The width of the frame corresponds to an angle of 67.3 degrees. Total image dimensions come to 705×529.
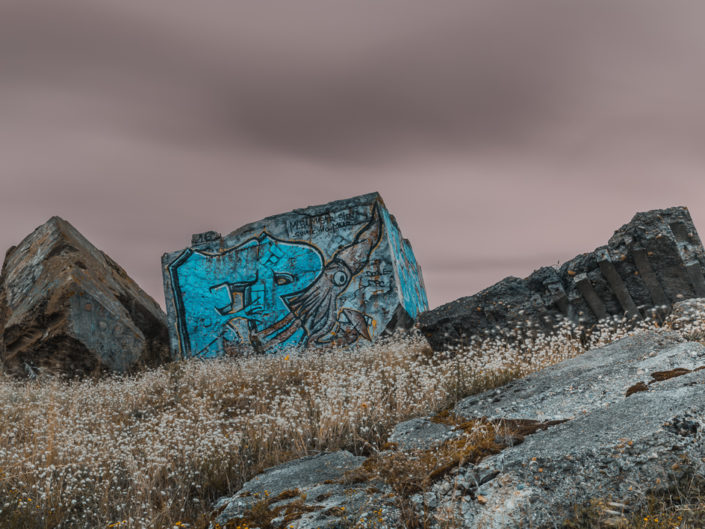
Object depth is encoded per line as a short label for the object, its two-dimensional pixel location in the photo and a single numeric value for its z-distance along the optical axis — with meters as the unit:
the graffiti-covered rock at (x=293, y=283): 13.38
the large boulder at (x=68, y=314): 11.63
